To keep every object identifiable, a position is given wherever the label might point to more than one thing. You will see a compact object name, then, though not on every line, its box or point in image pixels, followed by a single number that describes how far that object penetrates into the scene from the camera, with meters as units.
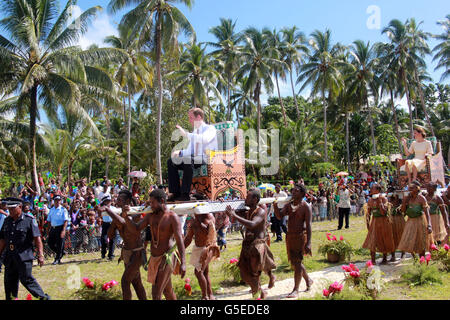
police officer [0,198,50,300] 6.04
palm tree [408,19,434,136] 36.53
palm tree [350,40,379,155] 37.56
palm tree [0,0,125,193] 14.67
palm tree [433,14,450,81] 37.41
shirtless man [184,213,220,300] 6.38
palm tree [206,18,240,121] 36.31
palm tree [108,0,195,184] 21.34
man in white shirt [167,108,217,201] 6.66
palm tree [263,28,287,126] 37.58
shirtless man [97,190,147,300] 5.34
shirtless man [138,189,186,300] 5.07
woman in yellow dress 9.02
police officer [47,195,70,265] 10.41
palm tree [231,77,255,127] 44.44
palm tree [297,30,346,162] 36.25
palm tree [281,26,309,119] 40.65
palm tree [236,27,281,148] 33.98
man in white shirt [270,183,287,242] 13.41
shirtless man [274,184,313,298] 6.64
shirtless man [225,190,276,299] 6.07
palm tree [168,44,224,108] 29.53
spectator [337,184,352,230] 15.09
